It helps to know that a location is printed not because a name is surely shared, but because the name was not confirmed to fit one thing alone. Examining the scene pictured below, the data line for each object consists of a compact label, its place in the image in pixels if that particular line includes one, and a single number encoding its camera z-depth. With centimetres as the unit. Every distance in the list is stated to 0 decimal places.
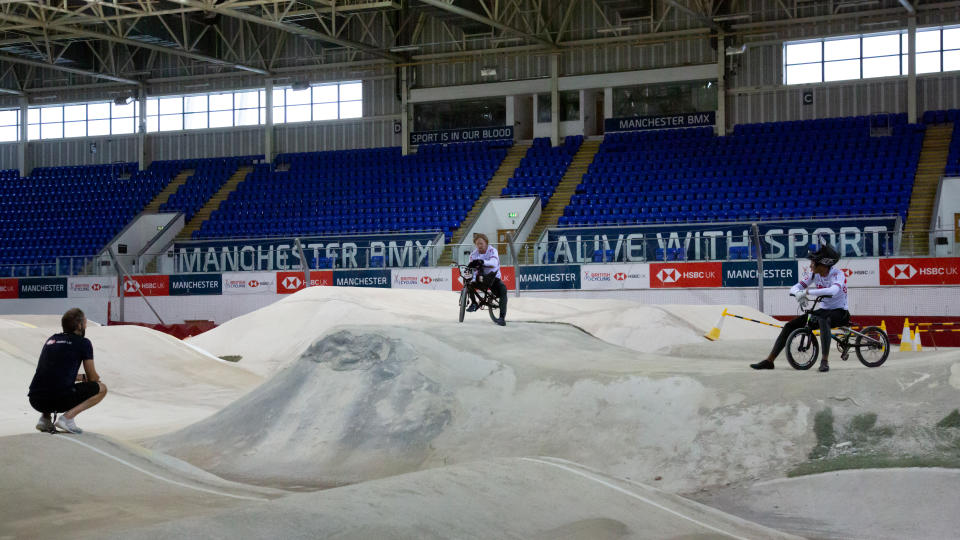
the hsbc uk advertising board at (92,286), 3575
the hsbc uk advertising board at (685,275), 2895
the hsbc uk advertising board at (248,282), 3353
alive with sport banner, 2739
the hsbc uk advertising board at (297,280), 3303
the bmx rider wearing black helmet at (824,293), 1297
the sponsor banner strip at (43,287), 3666
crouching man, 1027
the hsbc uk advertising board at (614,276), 2962
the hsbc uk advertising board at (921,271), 2719
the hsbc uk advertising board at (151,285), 3444
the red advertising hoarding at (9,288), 3772
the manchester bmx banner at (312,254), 3244
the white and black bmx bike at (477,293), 1747
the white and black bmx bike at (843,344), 1330
